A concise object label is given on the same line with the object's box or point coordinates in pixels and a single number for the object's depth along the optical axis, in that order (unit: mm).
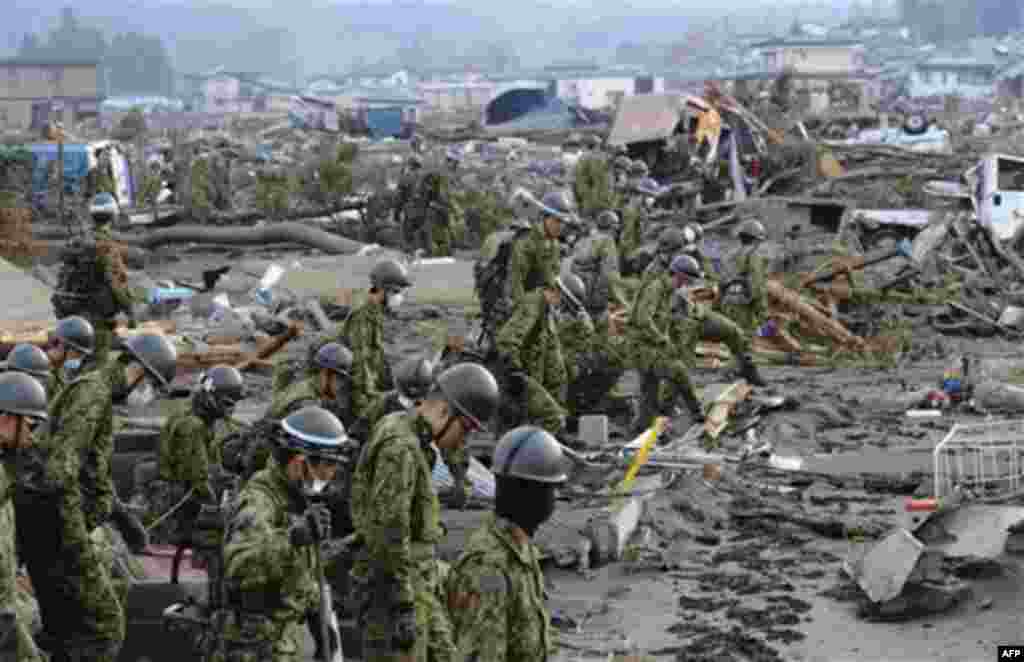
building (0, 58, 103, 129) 83688
